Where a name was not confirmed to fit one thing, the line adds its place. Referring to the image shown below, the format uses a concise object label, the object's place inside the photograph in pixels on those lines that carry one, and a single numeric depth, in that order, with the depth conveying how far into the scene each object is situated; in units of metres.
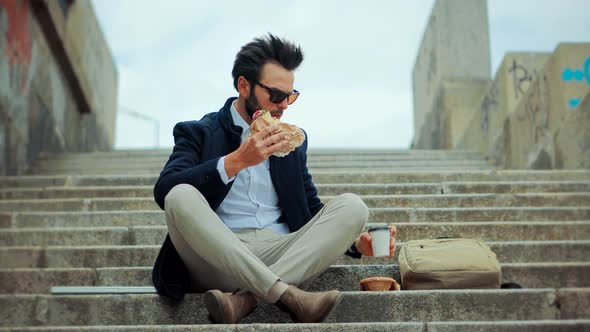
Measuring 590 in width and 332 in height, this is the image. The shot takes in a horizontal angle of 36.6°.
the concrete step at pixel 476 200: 5.73
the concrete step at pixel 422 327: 3.03
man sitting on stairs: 3.25
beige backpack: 3.69
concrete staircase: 3.52
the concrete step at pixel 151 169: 7.91
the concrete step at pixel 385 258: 4.51
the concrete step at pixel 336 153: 8.65
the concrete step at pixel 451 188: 6.14
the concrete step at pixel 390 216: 5.31
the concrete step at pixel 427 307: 3.50
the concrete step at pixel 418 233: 4.89
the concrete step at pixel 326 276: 3.95
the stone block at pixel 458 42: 11.67
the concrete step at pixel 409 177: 6.57
